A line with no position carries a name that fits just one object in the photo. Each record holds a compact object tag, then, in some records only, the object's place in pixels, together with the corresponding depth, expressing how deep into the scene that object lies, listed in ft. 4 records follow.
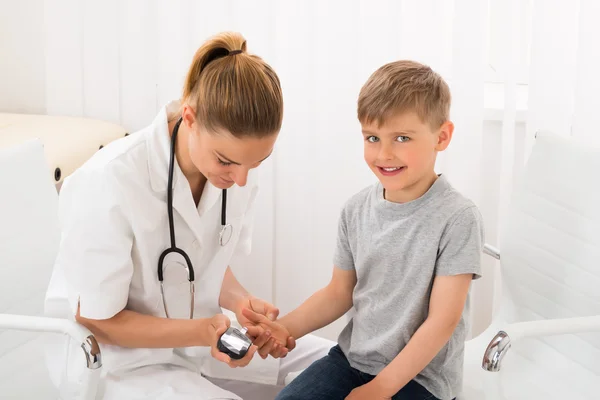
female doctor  4.70
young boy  4.85
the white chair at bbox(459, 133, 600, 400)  5.48
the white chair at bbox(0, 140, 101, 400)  5.49
